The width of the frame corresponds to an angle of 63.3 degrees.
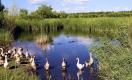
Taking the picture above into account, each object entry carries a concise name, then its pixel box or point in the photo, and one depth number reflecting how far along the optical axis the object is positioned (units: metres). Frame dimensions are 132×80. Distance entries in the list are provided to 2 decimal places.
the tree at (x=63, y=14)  50.17
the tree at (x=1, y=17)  20.95
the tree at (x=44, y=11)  46.75
